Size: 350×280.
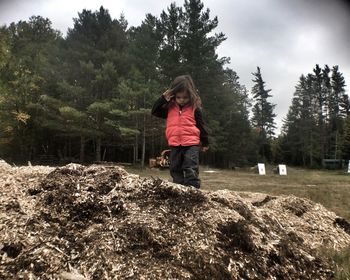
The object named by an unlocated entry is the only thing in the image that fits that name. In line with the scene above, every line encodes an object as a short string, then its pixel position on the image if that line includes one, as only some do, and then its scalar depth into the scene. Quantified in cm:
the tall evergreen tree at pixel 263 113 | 7212
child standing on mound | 526
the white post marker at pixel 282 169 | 2812
